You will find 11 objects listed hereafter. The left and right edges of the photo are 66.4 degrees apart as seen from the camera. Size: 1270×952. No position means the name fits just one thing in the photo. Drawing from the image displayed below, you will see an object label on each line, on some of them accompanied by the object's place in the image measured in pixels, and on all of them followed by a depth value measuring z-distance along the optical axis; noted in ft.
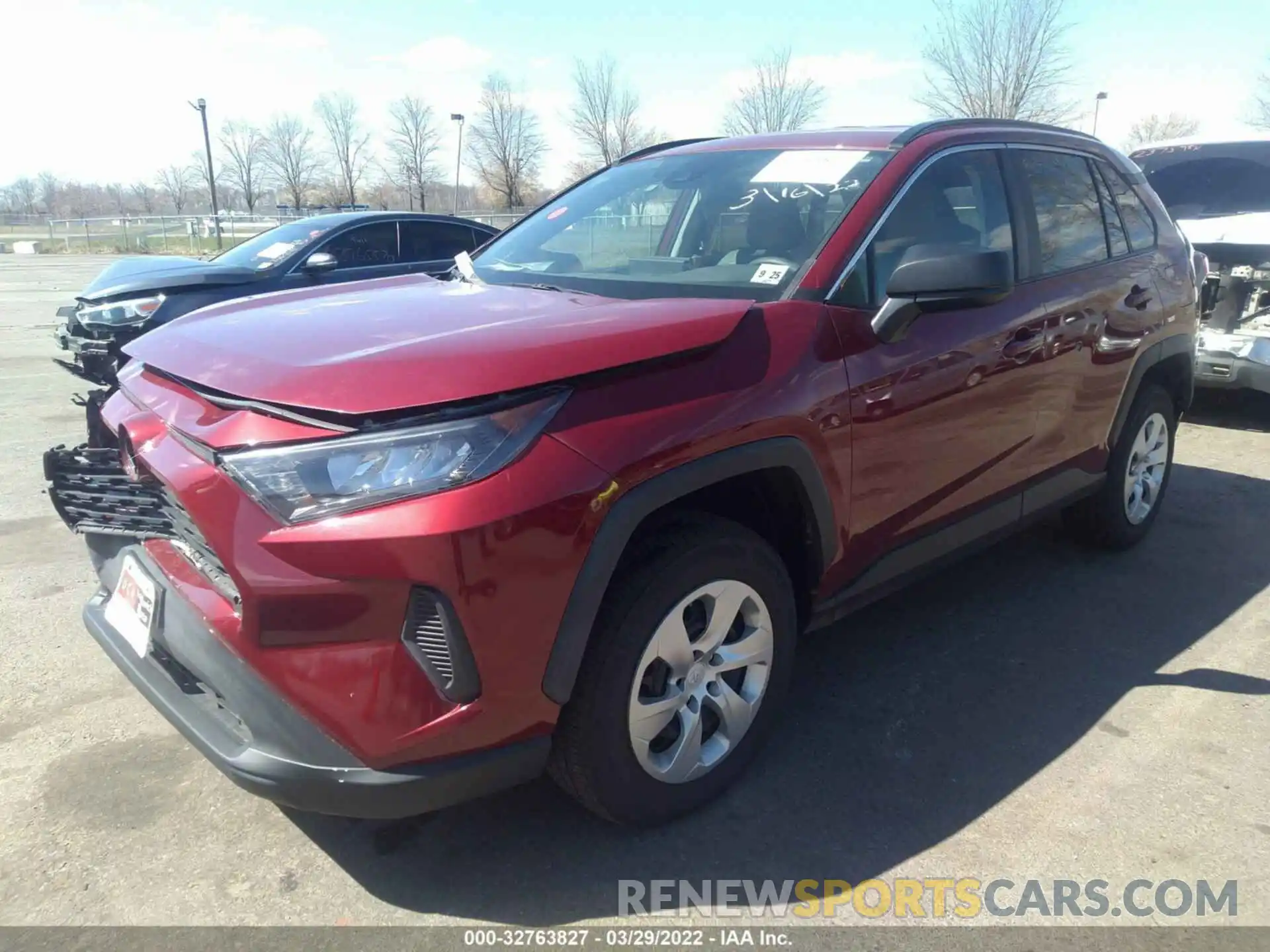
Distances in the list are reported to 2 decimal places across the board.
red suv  6.48
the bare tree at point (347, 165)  170.71
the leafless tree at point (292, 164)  181.06
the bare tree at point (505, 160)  143.74
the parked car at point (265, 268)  21.56
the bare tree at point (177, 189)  212.84
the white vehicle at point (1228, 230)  22.02
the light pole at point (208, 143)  127.03
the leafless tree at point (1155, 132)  150.10
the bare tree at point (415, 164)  156.18
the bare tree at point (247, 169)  181.47
